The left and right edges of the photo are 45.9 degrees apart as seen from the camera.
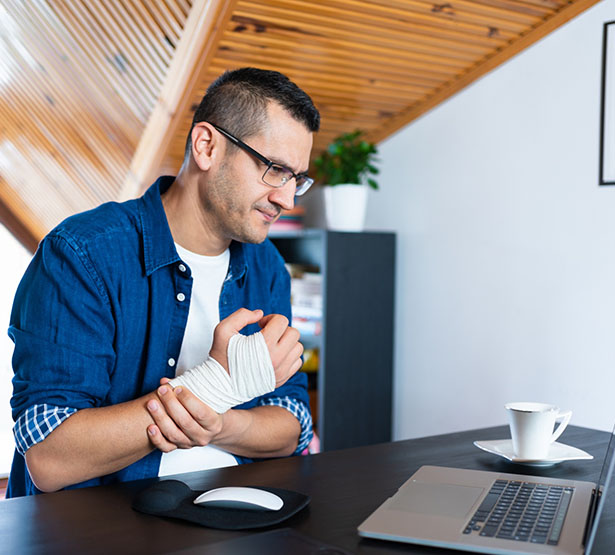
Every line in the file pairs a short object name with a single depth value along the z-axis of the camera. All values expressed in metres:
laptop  0.88
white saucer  1.27
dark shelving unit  3.20
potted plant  3.22
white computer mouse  0.97
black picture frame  2.49
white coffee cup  1.28
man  1.22
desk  0.89
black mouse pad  0.94
